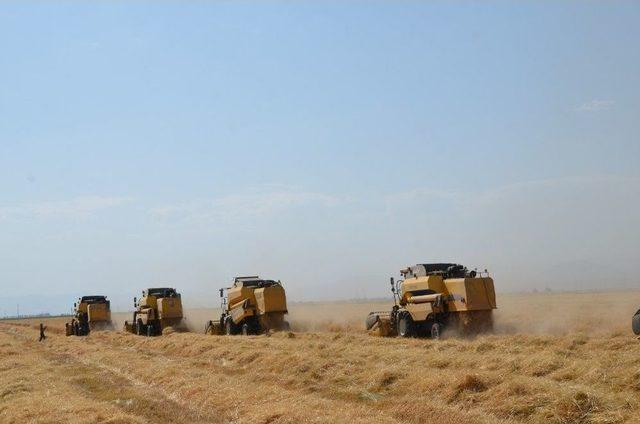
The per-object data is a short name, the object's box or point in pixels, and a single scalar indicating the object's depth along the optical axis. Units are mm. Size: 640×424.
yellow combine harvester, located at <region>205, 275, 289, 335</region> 34438
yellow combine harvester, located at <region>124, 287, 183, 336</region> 42103
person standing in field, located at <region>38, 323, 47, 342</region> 43562
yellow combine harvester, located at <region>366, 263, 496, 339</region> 25875
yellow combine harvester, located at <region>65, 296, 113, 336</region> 51312
